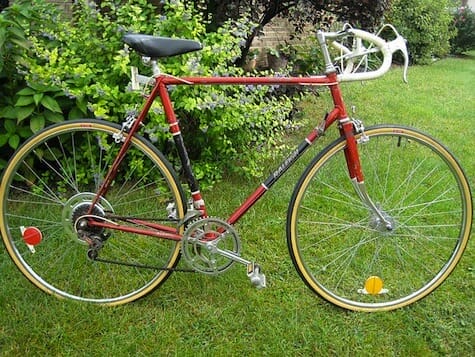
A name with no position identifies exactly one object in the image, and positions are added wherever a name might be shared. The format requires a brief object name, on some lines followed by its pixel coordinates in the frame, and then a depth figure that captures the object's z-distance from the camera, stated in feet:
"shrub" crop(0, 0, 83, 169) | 9.80
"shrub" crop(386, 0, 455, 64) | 32.68
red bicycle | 7.07
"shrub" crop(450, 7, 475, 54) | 39.93
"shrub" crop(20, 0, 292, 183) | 10.12
